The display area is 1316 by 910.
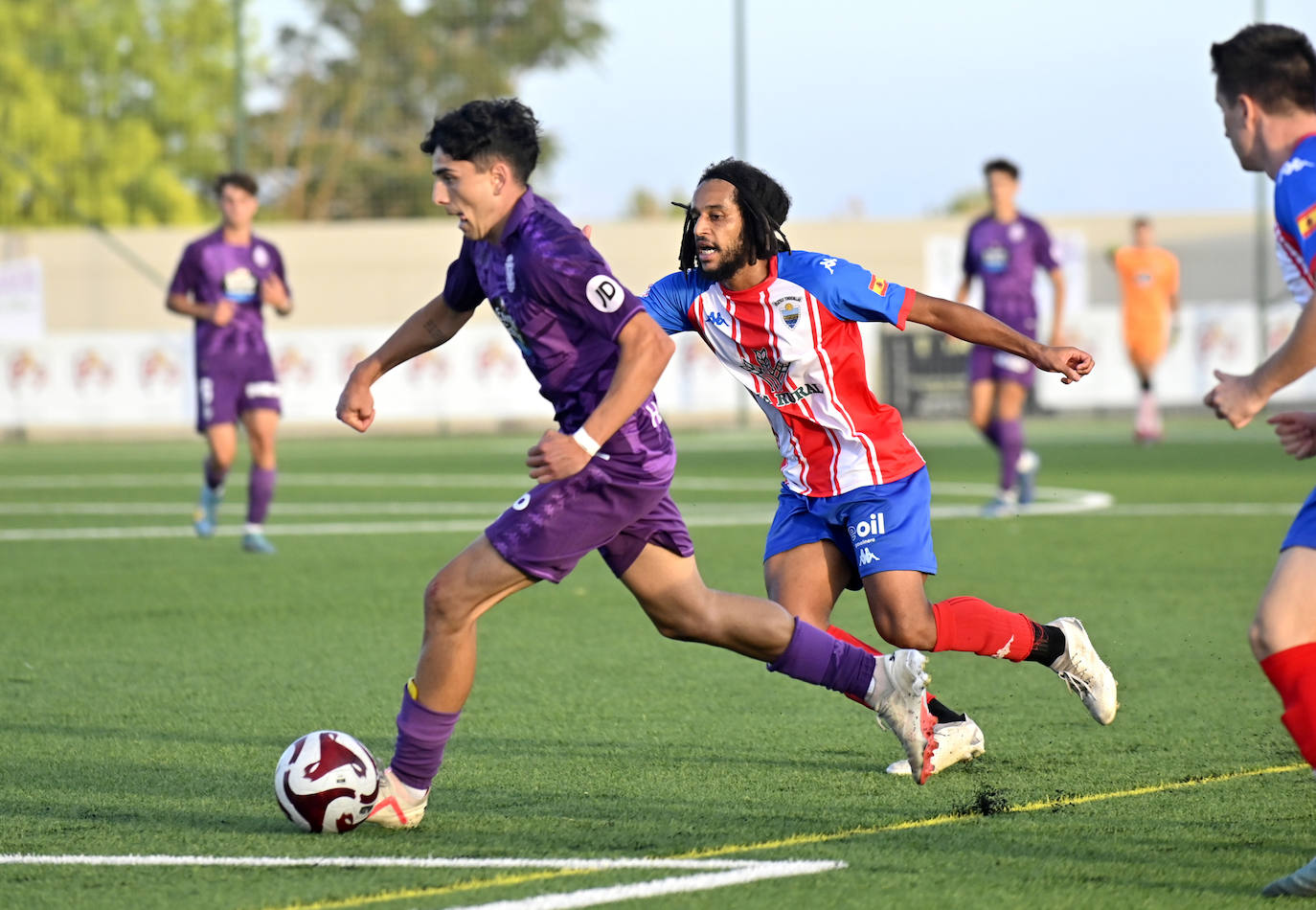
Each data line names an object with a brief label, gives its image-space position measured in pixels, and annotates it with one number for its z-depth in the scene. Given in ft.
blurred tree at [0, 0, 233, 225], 245.45
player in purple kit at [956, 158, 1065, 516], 88.84
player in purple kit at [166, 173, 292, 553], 80.64
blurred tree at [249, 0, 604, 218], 229.04
